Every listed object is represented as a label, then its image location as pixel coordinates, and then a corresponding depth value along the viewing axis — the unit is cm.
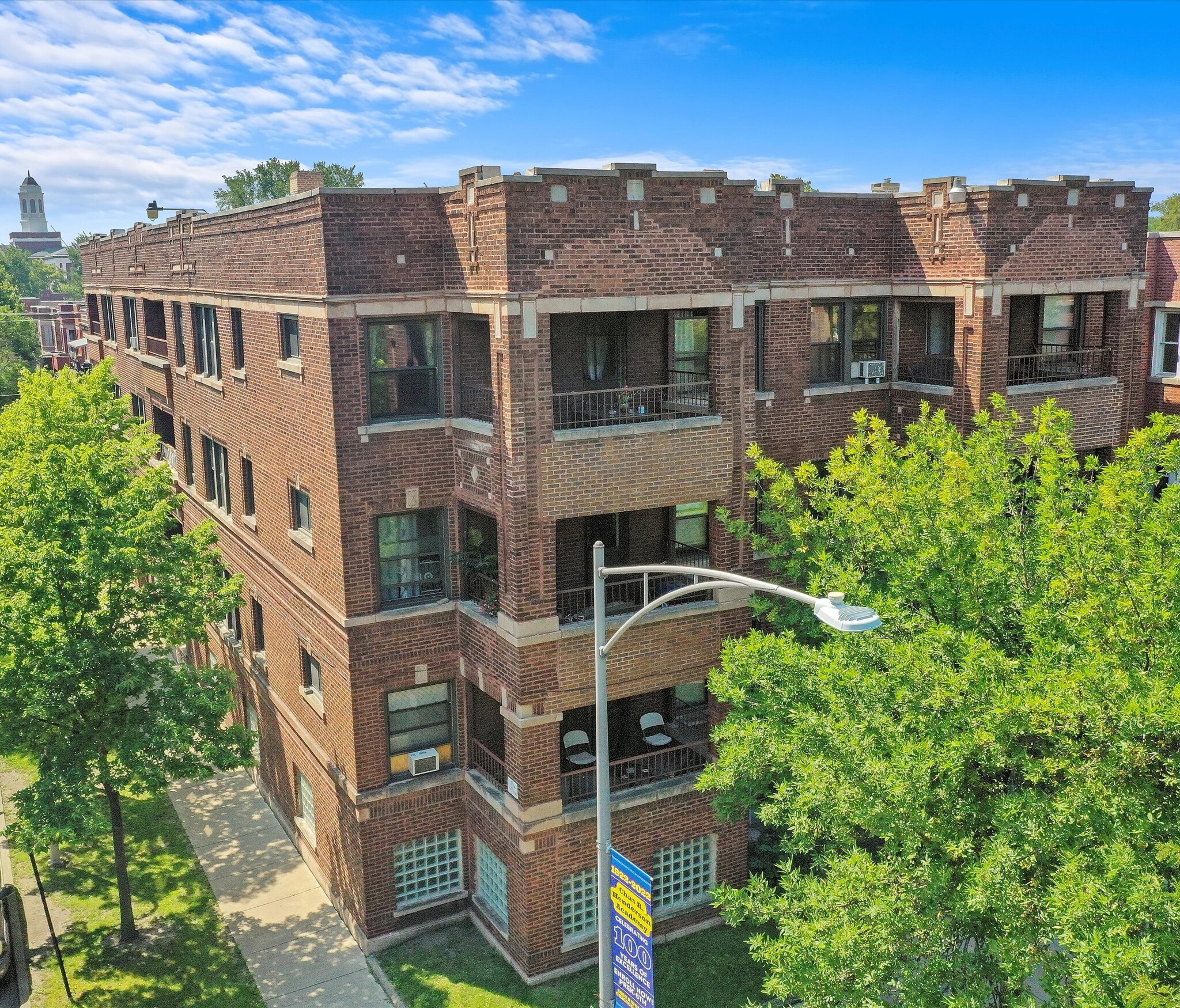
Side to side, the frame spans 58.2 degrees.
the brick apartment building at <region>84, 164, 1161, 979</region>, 1852
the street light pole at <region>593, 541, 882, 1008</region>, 1102
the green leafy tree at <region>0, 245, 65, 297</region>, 19125
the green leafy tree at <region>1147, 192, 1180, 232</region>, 8788
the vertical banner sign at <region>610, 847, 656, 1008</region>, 1304
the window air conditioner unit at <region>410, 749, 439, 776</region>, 2091
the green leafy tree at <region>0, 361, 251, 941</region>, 1952
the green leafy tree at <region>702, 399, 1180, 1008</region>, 1113
